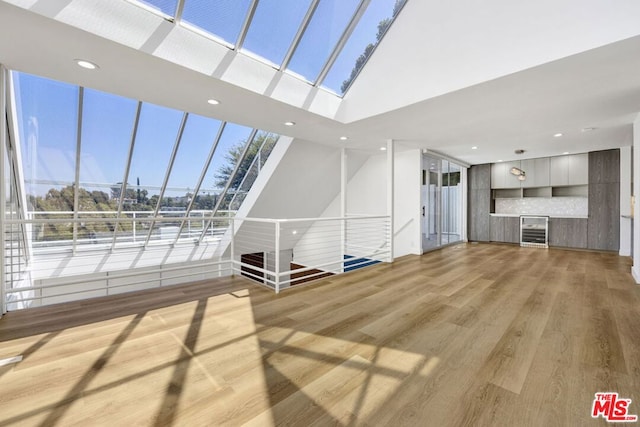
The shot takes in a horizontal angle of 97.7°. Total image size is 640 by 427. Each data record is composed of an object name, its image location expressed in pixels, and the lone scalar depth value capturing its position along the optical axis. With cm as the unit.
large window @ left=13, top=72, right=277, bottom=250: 378
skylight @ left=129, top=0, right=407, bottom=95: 279
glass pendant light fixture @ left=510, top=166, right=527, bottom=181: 728
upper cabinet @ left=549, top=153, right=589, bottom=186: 665
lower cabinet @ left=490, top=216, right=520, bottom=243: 766
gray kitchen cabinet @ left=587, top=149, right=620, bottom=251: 627
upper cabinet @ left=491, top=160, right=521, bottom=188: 764
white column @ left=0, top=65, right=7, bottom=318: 257
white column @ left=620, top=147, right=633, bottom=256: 586
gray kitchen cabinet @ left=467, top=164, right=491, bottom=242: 807
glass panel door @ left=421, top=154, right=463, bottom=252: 663
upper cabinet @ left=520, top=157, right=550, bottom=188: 716
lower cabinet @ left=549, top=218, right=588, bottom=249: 668
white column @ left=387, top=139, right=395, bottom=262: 536
